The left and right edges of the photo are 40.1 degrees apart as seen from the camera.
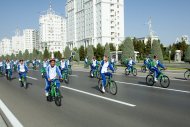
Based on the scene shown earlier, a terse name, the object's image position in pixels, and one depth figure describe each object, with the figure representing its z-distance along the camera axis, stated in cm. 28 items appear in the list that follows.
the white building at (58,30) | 15490
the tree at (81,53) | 9864
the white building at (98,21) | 12088
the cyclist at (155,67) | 1542
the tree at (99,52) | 8973
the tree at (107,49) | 4871
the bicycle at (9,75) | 2380
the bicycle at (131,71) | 2505
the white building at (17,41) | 17451
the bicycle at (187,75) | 2015
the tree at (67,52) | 7962
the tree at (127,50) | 3975
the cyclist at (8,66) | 2377
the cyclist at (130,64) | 2522
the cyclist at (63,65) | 2023
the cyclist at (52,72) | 1038
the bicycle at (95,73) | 2329
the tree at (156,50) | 3462
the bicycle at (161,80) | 1482
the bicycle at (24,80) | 1708
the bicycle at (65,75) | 1929
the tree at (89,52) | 4892
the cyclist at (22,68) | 1702
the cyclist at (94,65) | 2358
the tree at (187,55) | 4936
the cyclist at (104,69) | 1305
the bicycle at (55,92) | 1017
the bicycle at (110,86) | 1262
